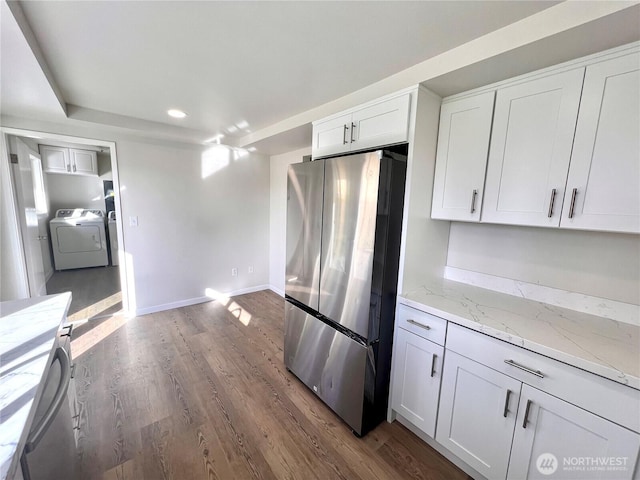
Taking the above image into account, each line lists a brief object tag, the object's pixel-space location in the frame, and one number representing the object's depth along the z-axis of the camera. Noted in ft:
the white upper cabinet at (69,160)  13.84
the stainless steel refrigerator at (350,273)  5.06
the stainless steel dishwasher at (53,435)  2.33
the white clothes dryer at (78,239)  15.66
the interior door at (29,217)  8.75
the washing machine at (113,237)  17.69
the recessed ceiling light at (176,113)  8.25
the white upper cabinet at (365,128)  5.26
